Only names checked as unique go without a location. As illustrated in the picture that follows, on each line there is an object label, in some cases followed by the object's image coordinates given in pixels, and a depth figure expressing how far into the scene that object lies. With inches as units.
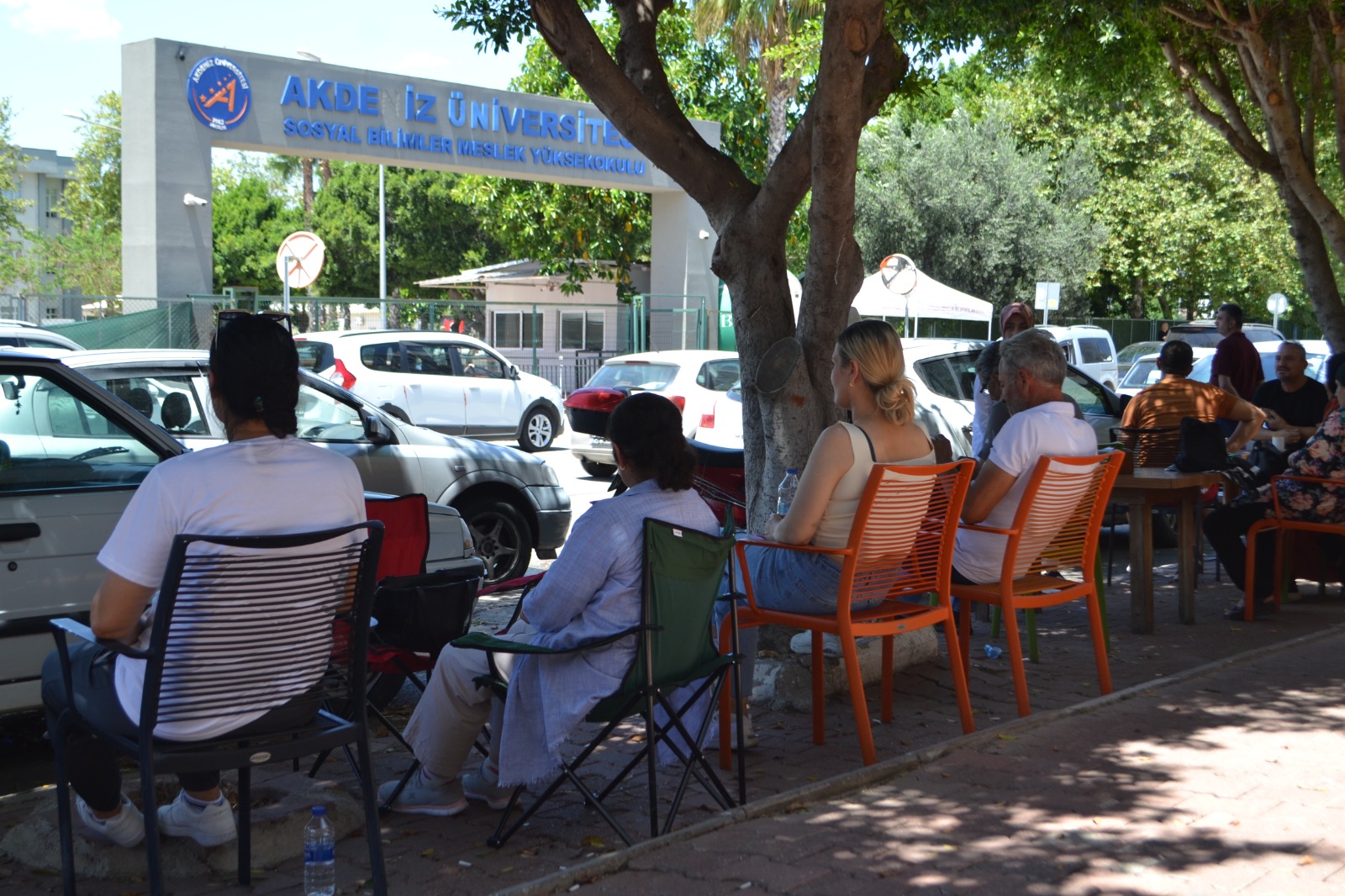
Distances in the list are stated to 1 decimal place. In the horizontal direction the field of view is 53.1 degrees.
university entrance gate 777.6
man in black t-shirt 397.7
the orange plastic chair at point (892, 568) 189.8
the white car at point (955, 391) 491.8
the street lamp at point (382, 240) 1636.7
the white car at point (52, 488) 199.9
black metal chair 127.7
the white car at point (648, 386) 601.3
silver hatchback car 290.7
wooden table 292.7
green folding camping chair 157.5
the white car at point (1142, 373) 1005.8
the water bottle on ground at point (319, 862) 141.9
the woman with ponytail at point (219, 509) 130.7
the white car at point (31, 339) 464.4
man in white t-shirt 226.4
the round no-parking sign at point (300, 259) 719.1
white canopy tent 1016.9
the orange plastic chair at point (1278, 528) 308.8
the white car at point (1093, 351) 960.6
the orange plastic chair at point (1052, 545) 217.5
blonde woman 195.2
